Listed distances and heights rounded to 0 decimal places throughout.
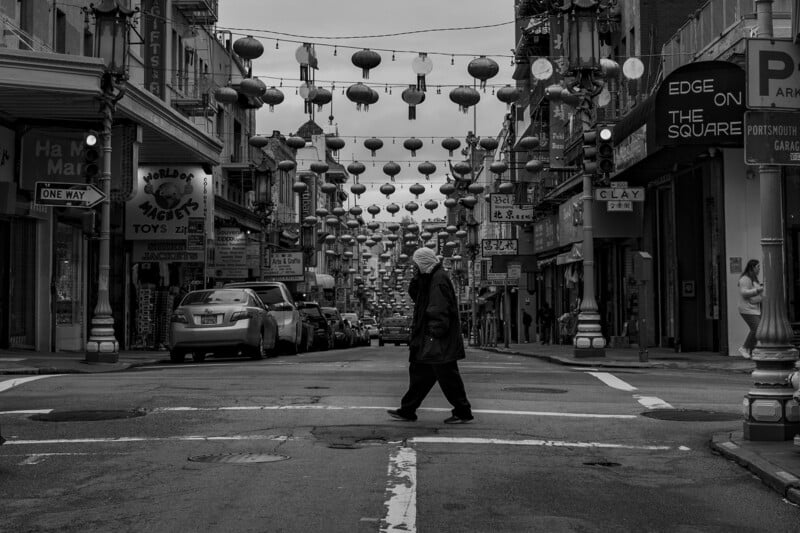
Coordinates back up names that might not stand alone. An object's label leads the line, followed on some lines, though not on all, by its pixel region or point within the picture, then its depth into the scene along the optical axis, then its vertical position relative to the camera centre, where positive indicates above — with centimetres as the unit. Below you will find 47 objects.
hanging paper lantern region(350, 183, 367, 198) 3617 +428
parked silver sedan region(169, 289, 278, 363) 2186 -15
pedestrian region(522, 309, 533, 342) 5801 -27
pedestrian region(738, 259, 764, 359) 2023 +33
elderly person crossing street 1090 -29
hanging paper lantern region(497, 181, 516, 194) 4359 +510
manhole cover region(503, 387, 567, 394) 1442 -100
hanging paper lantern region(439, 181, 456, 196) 3878 +450
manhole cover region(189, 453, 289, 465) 828 -109
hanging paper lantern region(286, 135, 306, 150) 2891 +465
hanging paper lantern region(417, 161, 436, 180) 3219 +436
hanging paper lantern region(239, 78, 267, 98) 2215 +469
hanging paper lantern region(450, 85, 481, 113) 2189 +442
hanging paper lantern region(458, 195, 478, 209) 4497 +469
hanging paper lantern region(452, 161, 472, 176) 3275 +447
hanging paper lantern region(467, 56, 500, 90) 2134 +487
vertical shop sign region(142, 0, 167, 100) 3634 +887
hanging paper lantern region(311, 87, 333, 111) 2266 +457
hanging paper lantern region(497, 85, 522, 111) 2383 +486
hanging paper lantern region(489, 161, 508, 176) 3591 +488
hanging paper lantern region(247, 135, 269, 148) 3150 +507
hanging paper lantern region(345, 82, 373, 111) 2194 +450
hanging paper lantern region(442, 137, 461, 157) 2848 +451
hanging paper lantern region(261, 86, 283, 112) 2389 +483
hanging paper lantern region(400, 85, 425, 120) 2317 +468
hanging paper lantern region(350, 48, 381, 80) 2128 +504
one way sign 2039 +232
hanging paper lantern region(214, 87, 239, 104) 2481 +508
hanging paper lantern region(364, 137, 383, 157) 2780 +439
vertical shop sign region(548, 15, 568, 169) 4561 +883
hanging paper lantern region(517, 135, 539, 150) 3433 +545
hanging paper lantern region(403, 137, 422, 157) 2758 +436
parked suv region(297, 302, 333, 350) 3594 -23
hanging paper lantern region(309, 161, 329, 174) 3198 +442
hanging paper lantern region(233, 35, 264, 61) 2156 +533
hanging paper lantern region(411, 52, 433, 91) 2244 +516
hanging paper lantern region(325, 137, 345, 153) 2793 +444
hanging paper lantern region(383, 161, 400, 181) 3122 +423
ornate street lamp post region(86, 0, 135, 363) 2138 +415
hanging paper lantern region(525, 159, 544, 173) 3797 +522
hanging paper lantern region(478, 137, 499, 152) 2956 +466
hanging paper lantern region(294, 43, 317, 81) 2266 +543
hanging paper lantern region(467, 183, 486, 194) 3797 +444
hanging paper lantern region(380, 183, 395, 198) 3841 +449
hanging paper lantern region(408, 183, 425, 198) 3822 +445
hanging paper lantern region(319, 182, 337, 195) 3830 +452
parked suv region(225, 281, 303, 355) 2677 +28
